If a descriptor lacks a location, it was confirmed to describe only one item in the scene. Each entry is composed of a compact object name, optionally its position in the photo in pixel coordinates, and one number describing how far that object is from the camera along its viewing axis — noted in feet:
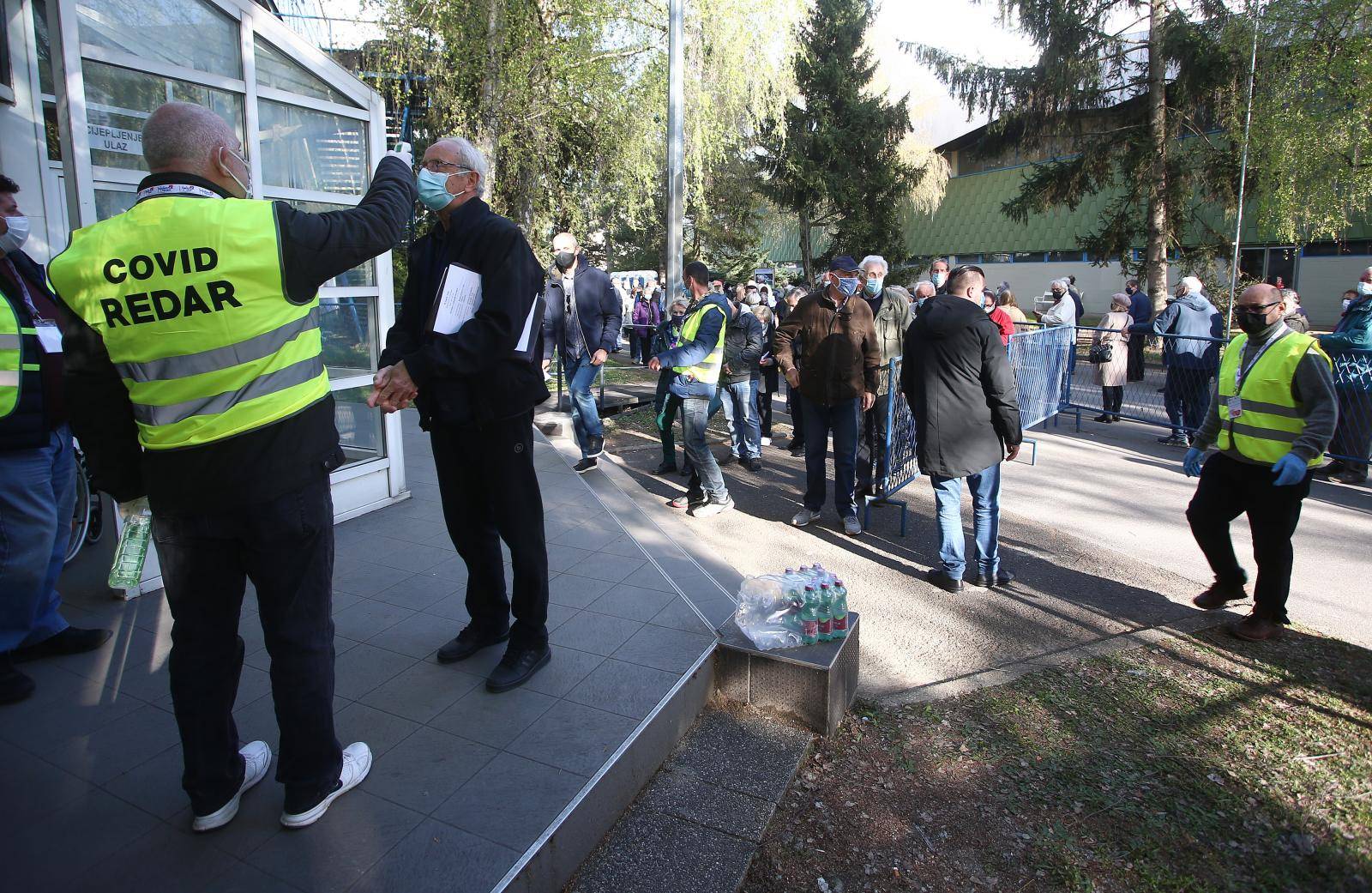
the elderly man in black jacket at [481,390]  9.64
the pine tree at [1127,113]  62.95
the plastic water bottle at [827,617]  11.60
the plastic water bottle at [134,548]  8.55
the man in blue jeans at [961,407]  16.16
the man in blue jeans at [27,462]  10.43
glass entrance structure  12.71
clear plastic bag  11.59
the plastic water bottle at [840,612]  11.71
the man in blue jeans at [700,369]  21.34
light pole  35.86
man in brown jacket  20.07
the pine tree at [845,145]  97.19
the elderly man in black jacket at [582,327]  25.07
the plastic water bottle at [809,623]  11.54
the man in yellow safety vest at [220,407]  6.97
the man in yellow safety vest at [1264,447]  13.76
